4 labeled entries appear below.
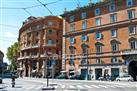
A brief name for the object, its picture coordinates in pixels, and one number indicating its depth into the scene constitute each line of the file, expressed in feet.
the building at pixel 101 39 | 64.99
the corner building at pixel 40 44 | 93.62
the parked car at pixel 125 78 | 58.42
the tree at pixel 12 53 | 128.80
